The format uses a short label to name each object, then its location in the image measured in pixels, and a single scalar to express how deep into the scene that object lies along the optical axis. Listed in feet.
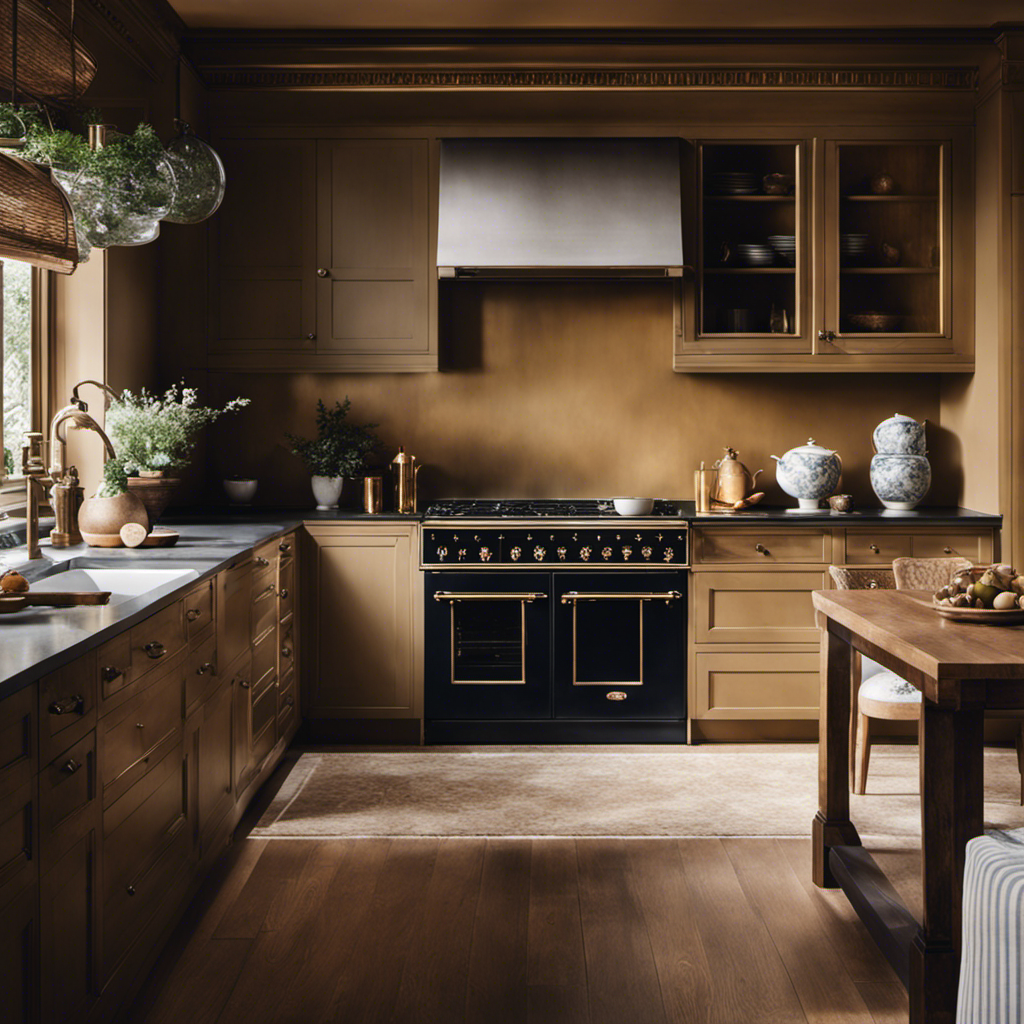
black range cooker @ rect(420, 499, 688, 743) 13.03
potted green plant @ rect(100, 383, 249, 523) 11.39
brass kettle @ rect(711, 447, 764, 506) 13.96
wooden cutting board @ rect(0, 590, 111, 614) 6.84
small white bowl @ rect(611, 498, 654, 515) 13.17
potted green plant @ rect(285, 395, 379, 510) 14.11
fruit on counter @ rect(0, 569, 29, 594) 6.73
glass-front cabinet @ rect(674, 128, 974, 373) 13.89
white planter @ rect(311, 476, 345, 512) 14.23
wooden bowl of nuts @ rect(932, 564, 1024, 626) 7.42
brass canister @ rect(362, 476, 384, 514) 13.80
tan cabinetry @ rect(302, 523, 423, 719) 13.14
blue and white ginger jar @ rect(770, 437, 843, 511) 14.03
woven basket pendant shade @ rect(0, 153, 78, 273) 5.99
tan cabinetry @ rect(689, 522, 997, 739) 13.11
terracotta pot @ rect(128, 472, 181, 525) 11.42
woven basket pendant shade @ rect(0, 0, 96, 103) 6.59
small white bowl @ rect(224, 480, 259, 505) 14.40
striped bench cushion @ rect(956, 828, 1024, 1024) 4.66
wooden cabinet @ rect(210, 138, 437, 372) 13.93
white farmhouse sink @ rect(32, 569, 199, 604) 8.27
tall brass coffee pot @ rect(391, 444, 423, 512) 13.93
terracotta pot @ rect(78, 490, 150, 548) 9.84
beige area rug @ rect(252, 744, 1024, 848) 10.22
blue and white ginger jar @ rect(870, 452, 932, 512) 13.84
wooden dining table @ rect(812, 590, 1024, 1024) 6.23
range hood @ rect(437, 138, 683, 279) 13.43
